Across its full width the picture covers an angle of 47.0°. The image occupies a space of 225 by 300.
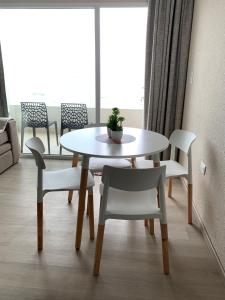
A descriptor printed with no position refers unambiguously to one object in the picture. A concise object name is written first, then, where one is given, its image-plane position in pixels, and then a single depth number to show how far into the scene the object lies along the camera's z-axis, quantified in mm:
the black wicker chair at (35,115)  3705
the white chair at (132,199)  1484
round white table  1795
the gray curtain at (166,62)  2984
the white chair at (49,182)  1814
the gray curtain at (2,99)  3611
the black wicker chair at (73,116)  3670
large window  3438
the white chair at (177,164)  2240
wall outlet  2236
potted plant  2082
